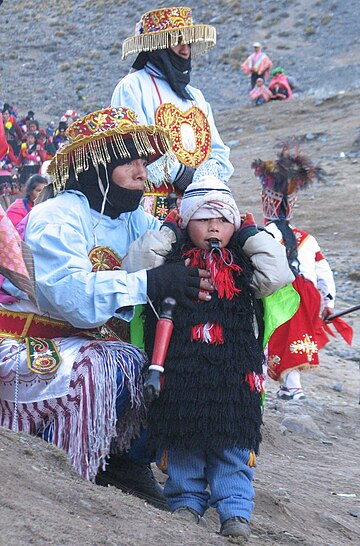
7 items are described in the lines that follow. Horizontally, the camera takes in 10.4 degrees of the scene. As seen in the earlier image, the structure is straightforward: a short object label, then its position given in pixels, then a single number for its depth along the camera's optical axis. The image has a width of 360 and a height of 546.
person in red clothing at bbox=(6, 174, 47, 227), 12.46
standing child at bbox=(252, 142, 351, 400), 13.55
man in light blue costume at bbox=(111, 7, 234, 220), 11.29
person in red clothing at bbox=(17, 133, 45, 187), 40.74
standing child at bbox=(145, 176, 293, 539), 7.35
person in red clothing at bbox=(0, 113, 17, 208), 35.93
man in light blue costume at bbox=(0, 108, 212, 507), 7.59
